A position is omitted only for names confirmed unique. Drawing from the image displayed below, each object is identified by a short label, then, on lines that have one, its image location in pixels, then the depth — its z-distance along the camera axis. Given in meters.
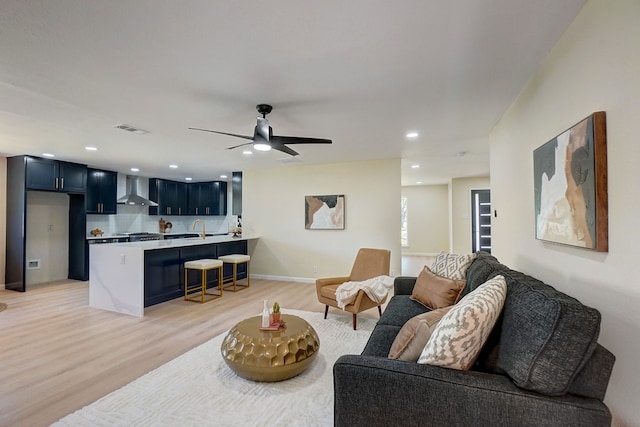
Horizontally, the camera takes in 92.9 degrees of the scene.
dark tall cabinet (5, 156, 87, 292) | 5.36
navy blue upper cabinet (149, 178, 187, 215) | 8.21
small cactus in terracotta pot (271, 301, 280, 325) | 2.51
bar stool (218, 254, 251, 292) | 5.37
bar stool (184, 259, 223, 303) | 4.69
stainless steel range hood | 7.18
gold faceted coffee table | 2.23
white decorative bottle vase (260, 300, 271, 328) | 2.47
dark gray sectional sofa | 1.07
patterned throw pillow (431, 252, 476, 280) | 2.75
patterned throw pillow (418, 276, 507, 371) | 1.28
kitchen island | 4.10
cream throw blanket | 3.34
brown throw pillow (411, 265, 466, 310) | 2.53
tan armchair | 3.62
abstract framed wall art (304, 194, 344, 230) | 5.97
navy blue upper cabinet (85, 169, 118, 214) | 6.50
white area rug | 1.90
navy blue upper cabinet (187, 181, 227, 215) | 8.67
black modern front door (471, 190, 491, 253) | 7.99
